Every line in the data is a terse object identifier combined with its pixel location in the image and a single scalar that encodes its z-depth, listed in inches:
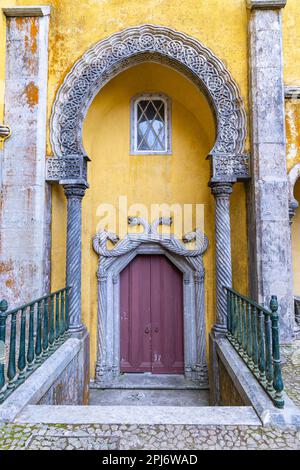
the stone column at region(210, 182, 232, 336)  172.9
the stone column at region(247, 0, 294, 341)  162.7
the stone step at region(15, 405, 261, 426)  89.7
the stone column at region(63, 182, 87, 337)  174.7
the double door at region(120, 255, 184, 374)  209.3
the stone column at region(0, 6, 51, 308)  167.3
